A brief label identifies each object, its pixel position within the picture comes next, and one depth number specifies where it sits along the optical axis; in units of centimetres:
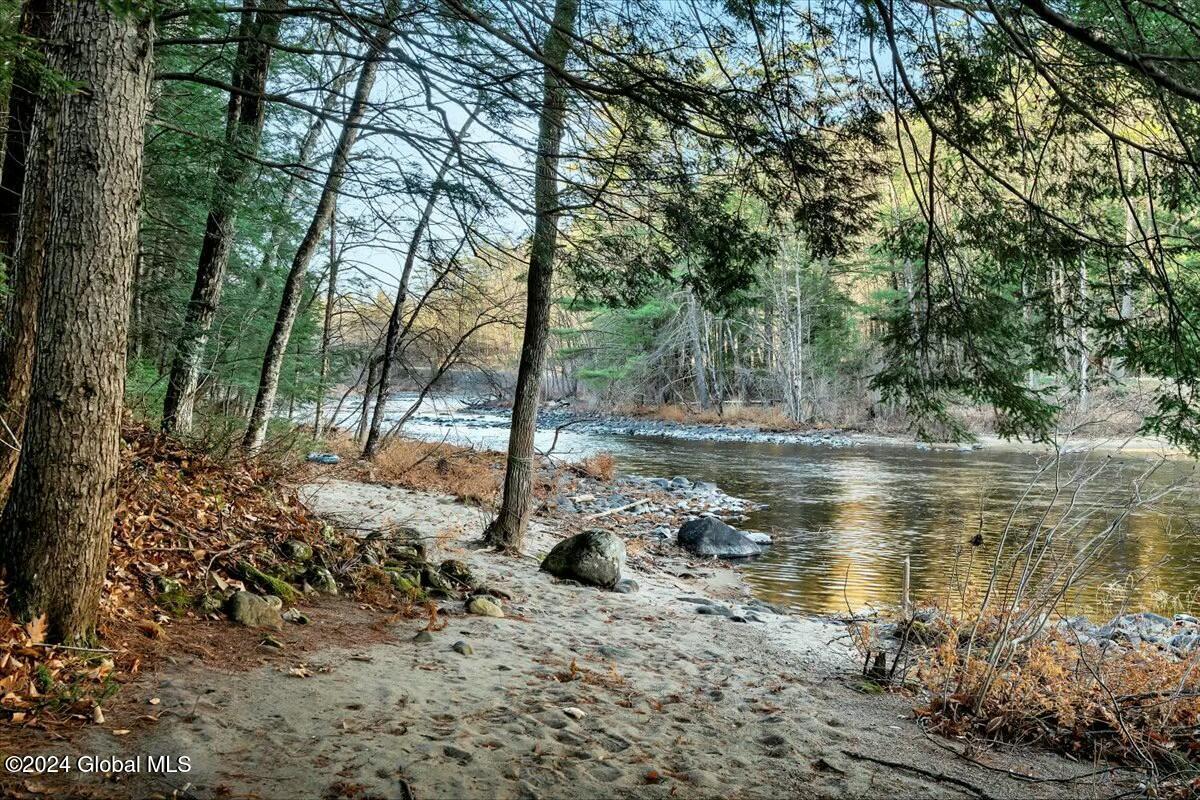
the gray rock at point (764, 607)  865
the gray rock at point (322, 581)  596
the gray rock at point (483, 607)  635
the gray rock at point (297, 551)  612
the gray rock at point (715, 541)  1169
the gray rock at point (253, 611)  492
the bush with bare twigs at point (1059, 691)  468
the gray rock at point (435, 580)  670
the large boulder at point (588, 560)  844
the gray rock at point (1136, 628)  722
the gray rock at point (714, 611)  803
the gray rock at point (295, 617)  522
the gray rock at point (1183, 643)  667
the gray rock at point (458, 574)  704
